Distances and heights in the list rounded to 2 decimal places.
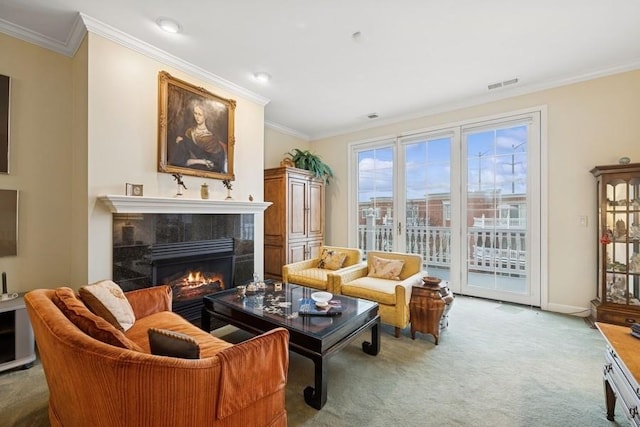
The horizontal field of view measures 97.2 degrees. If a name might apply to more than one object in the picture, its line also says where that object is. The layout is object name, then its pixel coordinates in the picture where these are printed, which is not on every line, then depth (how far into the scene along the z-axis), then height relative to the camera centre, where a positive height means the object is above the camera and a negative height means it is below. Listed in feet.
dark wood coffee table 6.07 -2.63
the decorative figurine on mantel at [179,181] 10.43 +1.26
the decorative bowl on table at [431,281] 9.39 -2.23
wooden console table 4.28 -2.69
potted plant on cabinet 16.74 +3.14
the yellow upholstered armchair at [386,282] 9.31 -2.58
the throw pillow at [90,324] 4.01 -1.64
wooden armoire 15.11 -0.17
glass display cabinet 9.78 -1.03
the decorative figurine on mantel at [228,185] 12.03 +1.27
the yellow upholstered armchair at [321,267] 11.90 -2.43
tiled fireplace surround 8.98 -1.10
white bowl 7.84 -2.34
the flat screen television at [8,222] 8.23 -0.21
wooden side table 8.94 -2.99
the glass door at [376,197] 16.63 +1.12
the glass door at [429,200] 14.73 +0.79
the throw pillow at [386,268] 11.37 -2.19
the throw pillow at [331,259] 13.28 -2.12
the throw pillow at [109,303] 5.84 -1.92
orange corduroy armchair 3.40 -2.22
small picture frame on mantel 9.11 +0.83
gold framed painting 10.05 +3.29
